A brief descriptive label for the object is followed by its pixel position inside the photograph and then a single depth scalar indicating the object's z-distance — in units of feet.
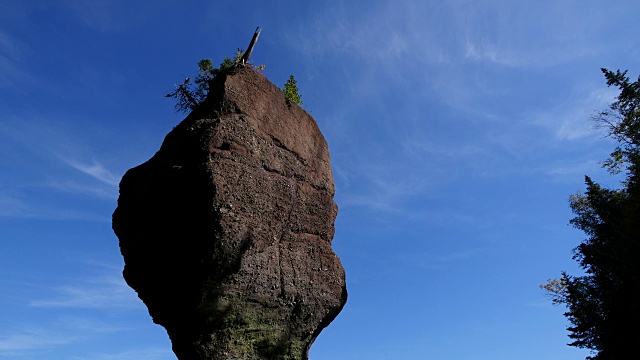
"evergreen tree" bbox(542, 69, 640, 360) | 65.87
